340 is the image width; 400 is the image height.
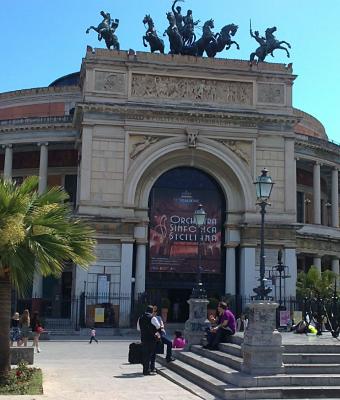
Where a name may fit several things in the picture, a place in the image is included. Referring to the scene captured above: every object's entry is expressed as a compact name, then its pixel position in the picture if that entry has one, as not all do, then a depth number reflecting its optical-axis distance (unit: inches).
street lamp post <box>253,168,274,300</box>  603.9
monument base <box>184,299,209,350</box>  825.5
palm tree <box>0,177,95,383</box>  517.3
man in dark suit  652.1
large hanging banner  1535.4
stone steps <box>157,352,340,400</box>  499.5
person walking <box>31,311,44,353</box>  957.1
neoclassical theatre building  1499.8
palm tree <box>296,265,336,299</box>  1547.7
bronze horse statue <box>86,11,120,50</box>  1614.2
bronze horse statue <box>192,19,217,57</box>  1670.8
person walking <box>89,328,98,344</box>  1149.6
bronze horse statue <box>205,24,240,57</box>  1678.2
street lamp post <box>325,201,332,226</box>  2138.9
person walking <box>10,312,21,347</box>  959.9
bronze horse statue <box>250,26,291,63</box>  1672.0
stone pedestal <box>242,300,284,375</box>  538.6
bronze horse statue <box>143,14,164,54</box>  1643.7
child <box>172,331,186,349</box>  874.8
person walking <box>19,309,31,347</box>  951.0
